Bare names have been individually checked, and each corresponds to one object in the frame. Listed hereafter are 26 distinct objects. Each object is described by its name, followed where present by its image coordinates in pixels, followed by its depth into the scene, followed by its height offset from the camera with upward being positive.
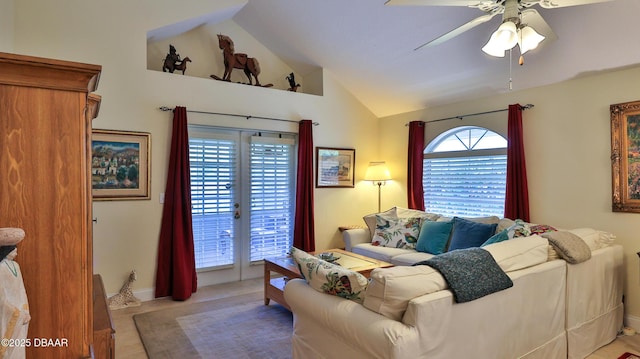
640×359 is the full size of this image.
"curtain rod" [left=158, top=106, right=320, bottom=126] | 4.16 +0.84
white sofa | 1.76 -0.76
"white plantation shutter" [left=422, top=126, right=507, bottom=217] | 4.48 +0.10
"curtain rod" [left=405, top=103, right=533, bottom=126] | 4.10 +0.82
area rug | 2.90 -1.31
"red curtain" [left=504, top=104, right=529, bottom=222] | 4.07 +0.08
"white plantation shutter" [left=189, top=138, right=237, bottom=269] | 4.53 -0.20
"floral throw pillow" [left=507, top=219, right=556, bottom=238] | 3.27 -0.45
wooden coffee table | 3.46 -0.82
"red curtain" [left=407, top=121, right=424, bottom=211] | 5.19 +0.26
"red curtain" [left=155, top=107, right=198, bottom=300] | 4.14 -0.48
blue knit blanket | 1.91 -0.50
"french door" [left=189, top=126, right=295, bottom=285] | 4.57 -0.22
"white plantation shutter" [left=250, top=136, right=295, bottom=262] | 4.95 -0.19
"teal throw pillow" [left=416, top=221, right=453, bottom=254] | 4.20 -0.66
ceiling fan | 2.11 +0.99
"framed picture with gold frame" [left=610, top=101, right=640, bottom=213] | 3.32 +0.21
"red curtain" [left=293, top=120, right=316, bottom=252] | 5.07 -0.16
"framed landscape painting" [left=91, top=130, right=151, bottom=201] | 3.83 +0.19
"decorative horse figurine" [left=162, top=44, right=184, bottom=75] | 4.36 +1.44
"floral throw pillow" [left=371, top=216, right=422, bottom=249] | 4.56 -0.65
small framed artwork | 5.39 +0.22
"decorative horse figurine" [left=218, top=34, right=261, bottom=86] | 4.71 +1.57
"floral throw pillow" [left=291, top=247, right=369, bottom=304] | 1.99 -0.55
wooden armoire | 1.01 -0.01
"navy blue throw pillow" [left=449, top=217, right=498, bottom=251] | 3.82 -0.56
